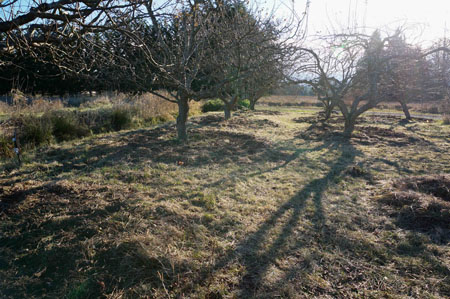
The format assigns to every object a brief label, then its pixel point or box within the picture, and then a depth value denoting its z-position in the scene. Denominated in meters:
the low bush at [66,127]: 7.12
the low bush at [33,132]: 6.31
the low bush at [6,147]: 5.44
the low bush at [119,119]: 9.14
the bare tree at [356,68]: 7.63
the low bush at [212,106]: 16.11
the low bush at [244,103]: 19.47
